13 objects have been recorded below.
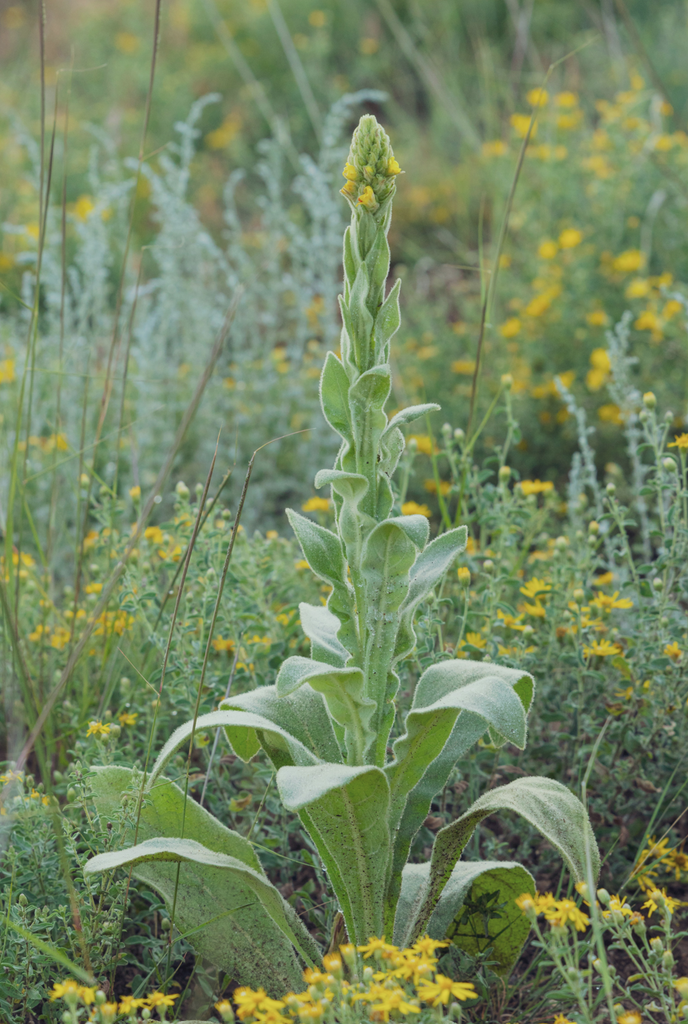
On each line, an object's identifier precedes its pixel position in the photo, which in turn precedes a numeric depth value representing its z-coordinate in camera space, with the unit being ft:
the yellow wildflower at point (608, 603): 8.49
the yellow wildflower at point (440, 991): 6.62
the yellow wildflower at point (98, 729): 7.84
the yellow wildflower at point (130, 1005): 6.84
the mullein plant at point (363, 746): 7.15
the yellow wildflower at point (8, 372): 12.27
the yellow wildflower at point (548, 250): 15.30
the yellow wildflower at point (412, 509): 9.36
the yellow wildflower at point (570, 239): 15.31
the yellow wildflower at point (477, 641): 8.61
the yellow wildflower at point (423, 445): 11.78
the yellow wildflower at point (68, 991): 6.70
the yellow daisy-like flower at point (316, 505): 9.40
